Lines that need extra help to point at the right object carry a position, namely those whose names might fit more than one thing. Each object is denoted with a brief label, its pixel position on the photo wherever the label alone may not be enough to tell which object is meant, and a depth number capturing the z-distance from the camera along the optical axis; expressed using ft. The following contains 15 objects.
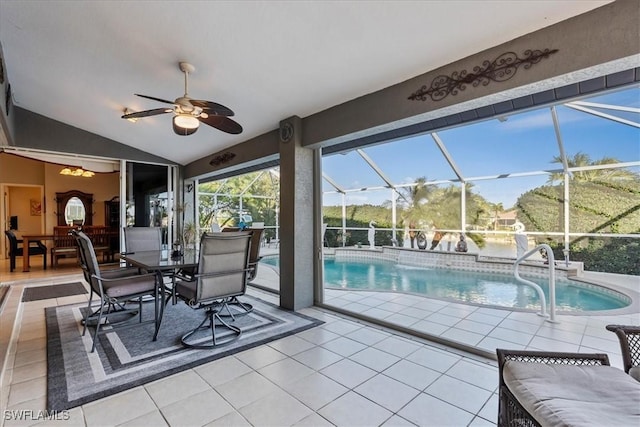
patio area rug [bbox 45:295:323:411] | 7.12
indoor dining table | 21.15
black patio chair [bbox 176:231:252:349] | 8.89
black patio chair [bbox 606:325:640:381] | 5.00
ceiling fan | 8.82
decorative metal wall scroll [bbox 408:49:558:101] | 6.93
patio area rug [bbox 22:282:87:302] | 15.10
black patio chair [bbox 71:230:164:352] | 9.40
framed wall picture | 31.07
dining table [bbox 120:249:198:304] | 9.50
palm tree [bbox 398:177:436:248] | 27.50
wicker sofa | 3.66
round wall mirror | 27.96
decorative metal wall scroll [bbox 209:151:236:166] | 18.33
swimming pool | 16.03
